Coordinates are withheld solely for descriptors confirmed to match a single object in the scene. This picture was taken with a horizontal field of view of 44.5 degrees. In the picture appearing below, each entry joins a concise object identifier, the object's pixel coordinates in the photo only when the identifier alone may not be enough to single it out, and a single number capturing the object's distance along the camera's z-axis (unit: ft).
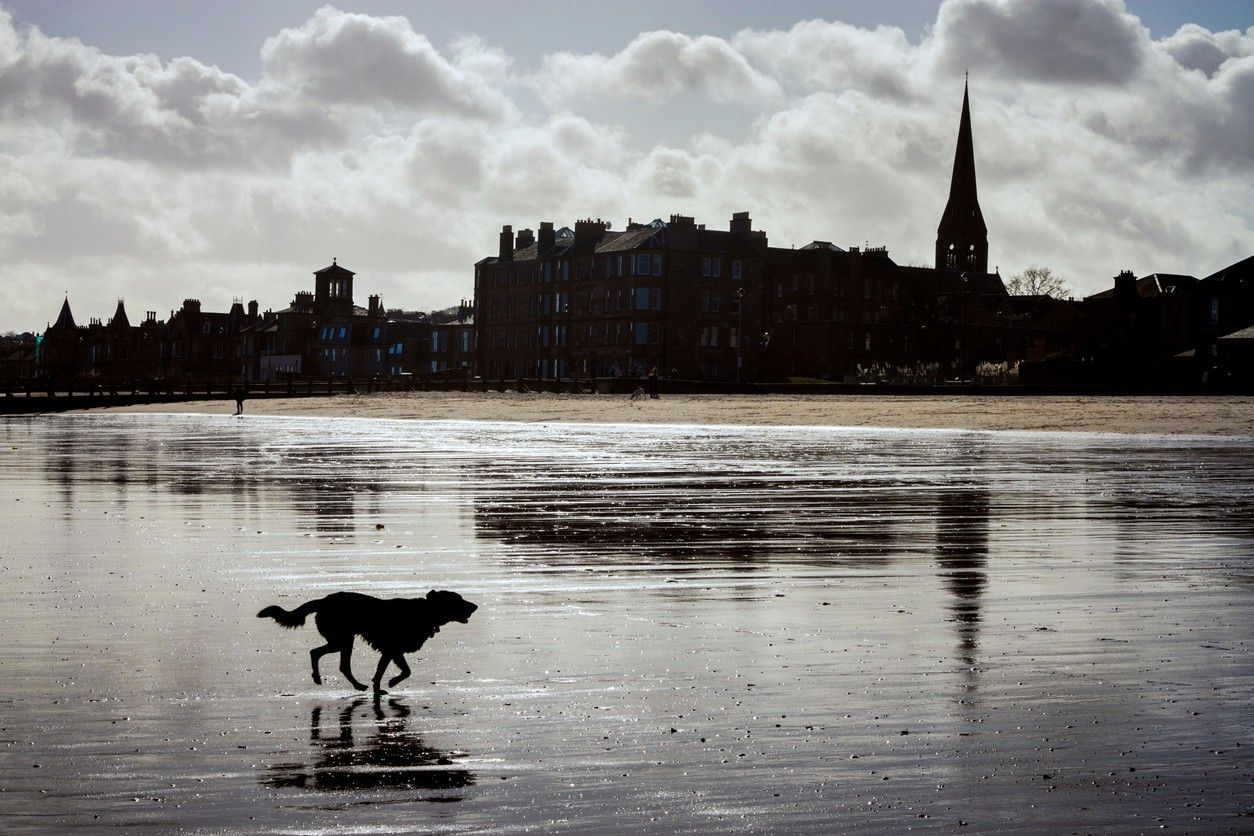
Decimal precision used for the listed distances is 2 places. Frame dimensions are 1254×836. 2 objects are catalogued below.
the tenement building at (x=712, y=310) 416.87
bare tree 606.14
